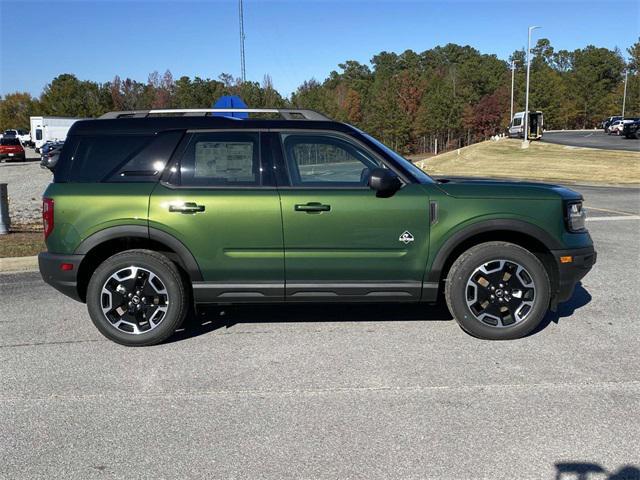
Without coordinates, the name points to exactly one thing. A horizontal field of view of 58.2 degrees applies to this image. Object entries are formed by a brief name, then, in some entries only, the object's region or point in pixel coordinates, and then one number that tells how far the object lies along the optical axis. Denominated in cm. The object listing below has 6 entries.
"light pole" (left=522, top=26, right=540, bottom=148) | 4165
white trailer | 5559
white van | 4784
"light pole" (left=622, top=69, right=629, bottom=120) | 9432
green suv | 465
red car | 4419
